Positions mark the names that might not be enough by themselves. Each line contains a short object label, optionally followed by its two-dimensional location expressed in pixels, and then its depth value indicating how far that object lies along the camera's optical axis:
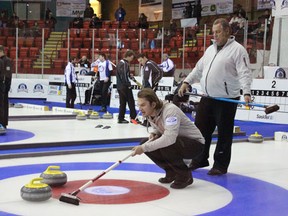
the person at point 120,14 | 24.97
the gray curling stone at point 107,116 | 11.57
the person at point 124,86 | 10.55
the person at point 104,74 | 13.86
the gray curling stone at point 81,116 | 11.27
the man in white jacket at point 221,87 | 5.36
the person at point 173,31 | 17.23
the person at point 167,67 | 15.55
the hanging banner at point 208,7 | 21.52
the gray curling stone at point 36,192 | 4.02
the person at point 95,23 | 24.31
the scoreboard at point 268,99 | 11.74
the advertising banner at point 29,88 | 18.62
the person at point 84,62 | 18.09
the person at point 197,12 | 22.06
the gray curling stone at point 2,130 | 8.12
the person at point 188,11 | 22.56
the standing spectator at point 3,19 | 24.04
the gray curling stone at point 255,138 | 8.41
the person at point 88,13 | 25.16
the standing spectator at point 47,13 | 25.17
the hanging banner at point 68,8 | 26.27
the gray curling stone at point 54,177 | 4.56
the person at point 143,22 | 23.48
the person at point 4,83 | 8.42
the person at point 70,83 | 13.94
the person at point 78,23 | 24.09
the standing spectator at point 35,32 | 19.08
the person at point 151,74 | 9.77
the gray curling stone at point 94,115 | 11.43
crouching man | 4.53
